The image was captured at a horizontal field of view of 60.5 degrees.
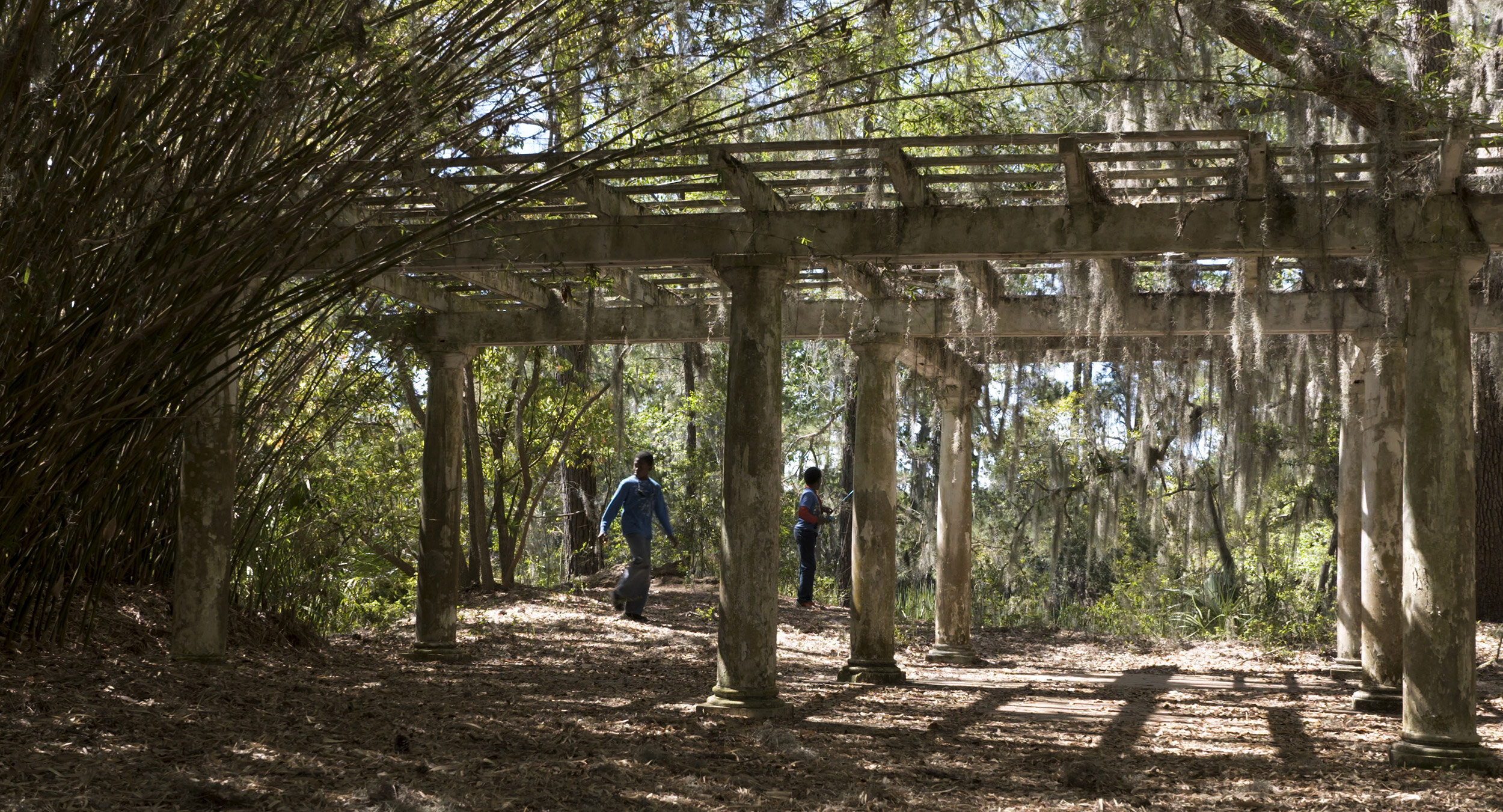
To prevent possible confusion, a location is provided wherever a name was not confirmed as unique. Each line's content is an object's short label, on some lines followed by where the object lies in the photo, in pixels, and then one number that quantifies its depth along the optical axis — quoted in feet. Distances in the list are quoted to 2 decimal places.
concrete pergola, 20.90
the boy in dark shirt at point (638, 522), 38.45
